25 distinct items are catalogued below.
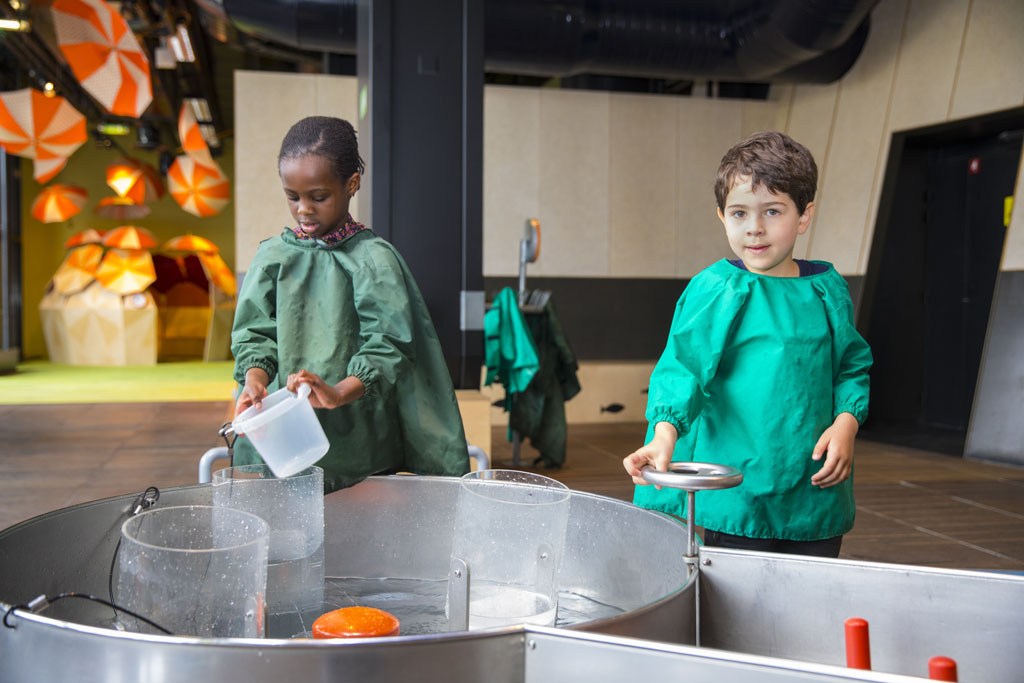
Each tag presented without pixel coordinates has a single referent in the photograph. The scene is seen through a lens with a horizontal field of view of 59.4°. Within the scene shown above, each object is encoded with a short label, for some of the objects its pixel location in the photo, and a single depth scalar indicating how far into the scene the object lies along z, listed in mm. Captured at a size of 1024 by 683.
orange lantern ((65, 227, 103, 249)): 11367
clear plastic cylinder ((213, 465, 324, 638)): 915
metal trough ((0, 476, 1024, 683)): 574
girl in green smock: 1219
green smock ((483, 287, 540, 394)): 4168
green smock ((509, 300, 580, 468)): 4484
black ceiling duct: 5305
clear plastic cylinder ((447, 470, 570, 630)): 809
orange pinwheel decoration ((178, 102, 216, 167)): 9422
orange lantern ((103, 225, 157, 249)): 10930
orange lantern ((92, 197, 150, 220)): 11859
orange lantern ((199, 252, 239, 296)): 12195
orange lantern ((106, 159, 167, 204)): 10609
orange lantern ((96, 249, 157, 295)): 10742
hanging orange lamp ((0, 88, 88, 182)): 7438
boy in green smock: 1196
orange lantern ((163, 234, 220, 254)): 11922
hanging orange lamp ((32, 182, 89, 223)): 10422
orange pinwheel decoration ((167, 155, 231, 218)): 9922
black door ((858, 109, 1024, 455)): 5836
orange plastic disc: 743
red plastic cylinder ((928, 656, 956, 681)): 662
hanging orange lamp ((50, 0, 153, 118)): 6121
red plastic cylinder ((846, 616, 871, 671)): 691
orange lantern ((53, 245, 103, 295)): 10836
